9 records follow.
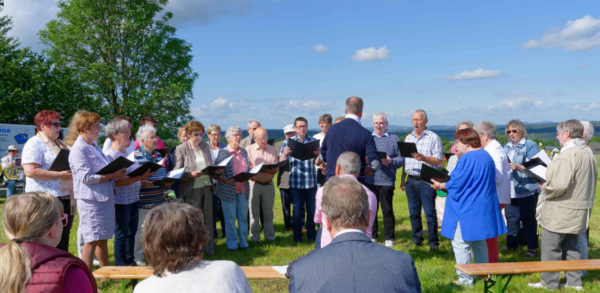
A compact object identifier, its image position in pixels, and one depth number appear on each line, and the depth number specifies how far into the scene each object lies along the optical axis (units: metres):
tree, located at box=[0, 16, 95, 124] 23.94
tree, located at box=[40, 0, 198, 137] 27.58
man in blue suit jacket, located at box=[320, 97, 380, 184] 5.52
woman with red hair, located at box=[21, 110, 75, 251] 4.64
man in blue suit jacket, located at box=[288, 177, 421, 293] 2.03
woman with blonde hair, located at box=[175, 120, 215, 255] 6.07
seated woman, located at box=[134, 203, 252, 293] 2.00
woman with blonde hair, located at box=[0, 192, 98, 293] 2.04
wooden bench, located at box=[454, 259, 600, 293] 4.01
